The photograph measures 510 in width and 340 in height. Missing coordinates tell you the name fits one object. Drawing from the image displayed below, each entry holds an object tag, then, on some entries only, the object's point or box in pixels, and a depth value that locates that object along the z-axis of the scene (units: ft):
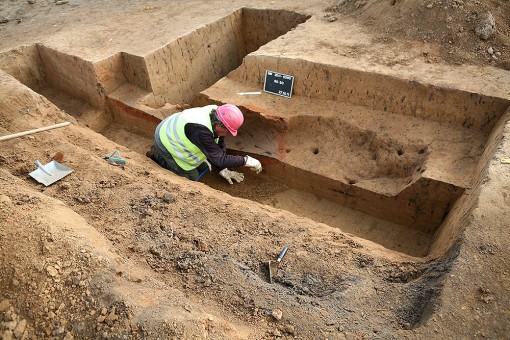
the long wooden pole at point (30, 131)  13.08
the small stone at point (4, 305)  8.13
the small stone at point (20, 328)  7.85
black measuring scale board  17.71
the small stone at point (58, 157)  13.14
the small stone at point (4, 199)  9.94
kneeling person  14.32
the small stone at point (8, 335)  7.75
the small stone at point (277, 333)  8.18
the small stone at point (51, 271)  8.42
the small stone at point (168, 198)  12.11
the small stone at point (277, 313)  8.51
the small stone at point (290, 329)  8.25
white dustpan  12.28
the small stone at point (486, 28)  16.28
